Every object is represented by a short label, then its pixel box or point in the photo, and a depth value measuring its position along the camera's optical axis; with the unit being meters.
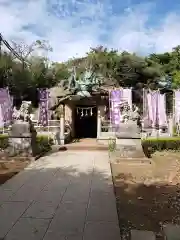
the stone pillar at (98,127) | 11.51
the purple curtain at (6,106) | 11.84
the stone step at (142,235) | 2.48
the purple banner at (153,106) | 12.30
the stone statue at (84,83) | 13.27
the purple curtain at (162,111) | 12.21
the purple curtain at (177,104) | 11.76
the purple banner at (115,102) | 11.88
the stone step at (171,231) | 2.47
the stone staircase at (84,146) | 9.94
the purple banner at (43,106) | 12.35
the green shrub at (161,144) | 9.36
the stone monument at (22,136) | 7.31
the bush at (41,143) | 8.75
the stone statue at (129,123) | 7.52
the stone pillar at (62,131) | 10.92
